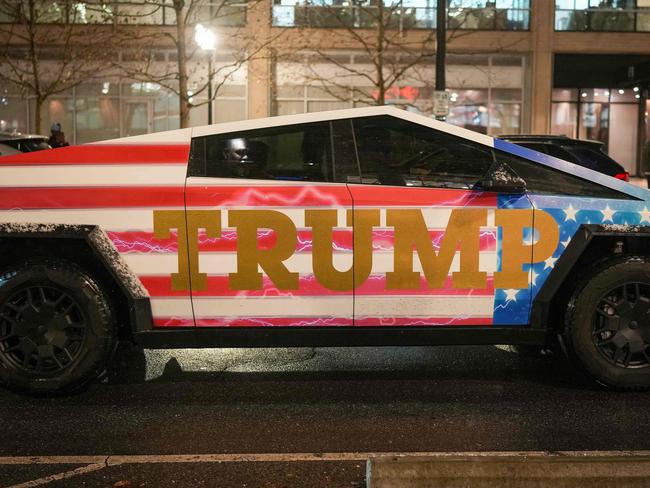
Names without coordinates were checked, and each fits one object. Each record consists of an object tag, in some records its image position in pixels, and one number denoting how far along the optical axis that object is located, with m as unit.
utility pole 12.84
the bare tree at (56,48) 21.69
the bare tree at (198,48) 22.20
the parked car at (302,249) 4.27
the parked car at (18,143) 8.99
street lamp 16.52
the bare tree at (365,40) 22.45
